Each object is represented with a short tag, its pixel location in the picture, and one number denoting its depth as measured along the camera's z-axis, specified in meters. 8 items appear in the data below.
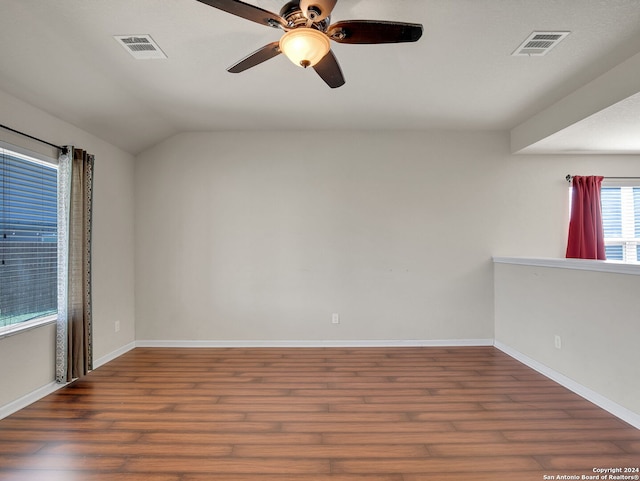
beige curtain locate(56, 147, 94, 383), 3.02
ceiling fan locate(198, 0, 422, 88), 1.55
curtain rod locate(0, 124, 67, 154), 2.57
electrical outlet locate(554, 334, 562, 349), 3.13
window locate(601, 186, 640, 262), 4.29
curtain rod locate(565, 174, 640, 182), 4.19
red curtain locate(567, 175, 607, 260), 4.09
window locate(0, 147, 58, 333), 2.60
